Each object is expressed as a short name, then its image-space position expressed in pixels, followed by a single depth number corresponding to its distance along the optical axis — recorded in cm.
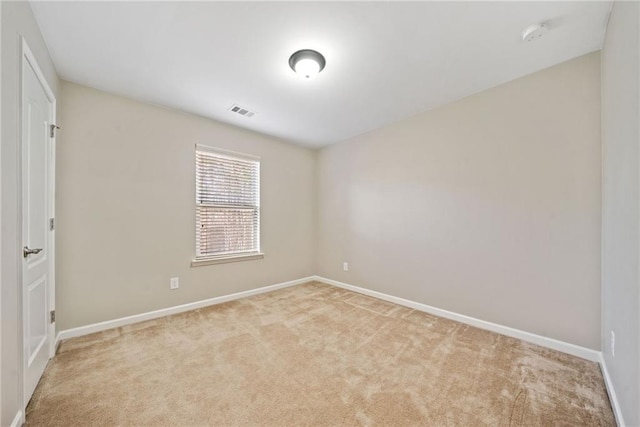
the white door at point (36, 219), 152
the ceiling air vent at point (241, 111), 292
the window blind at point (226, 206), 322
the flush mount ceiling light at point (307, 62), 201
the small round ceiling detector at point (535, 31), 174
